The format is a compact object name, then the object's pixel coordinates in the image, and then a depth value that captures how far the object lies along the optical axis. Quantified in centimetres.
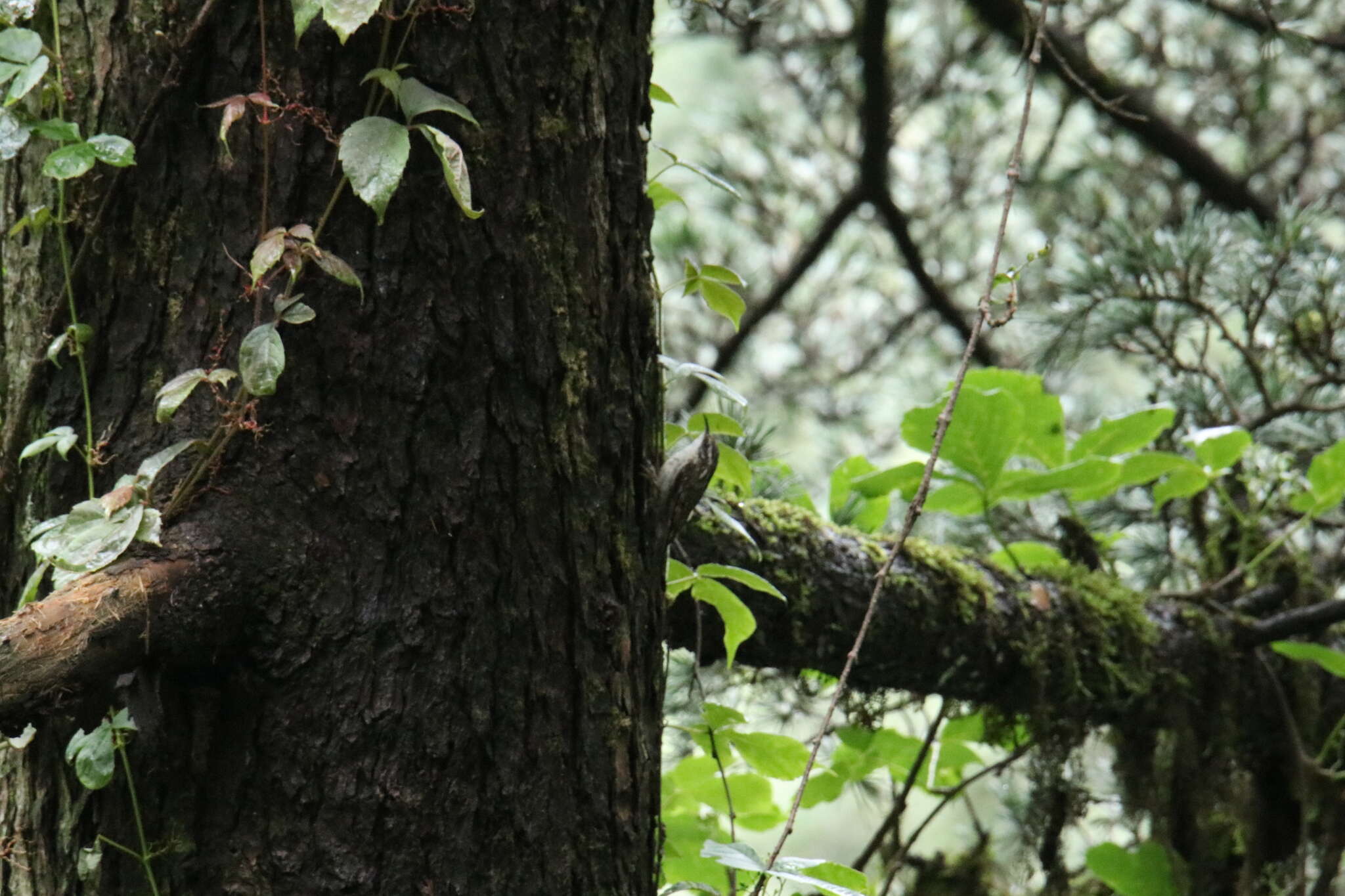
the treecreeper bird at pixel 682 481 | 1085
